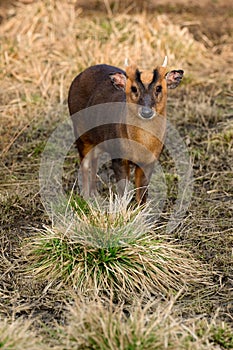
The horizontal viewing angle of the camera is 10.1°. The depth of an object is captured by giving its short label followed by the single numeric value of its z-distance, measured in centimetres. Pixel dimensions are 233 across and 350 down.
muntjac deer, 1112
